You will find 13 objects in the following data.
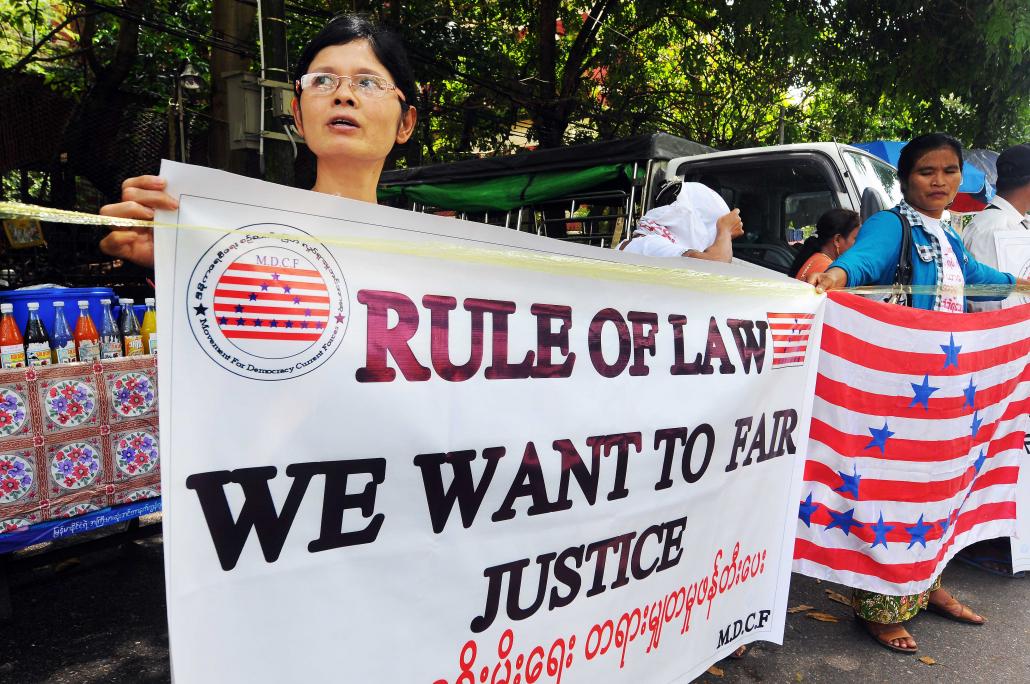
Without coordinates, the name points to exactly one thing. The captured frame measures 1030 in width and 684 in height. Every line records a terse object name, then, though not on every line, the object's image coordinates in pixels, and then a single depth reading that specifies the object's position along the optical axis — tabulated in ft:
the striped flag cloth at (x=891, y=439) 8.41
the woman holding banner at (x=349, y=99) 5.87
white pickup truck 17.24
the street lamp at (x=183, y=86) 28.64
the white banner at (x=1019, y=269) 10.77
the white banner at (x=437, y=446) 3.79
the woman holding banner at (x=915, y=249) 9.23
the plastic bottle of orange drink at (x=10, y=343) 7.90
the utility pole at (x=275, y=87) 18.65
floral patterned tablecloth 7.80
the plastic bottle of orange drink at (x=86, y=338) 8.68
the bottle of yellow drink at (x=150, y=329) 9.63
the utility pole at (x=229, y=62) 20.10
